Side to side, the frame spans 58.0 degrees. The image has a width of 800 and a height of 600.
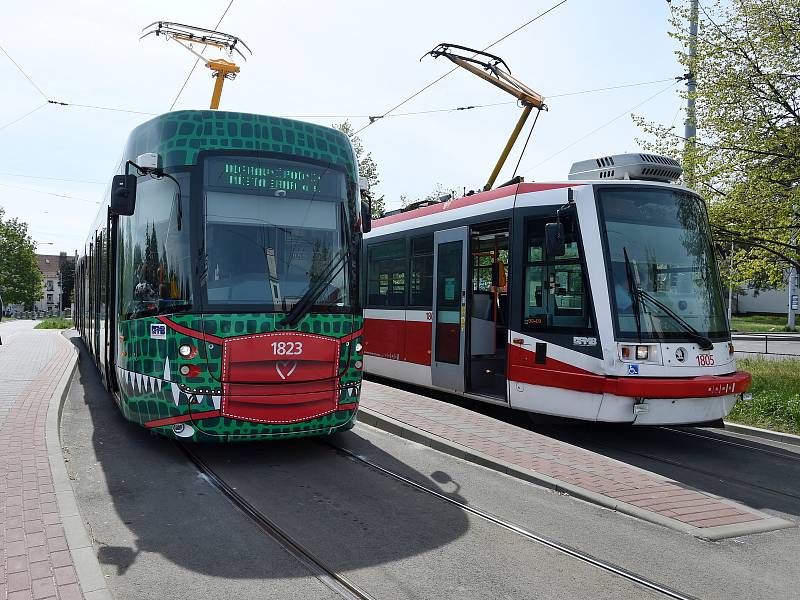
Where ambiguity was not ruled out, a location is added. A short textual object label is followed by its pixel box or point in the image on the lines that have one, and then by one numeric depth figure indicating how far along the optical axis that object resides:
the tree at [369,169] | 26.58
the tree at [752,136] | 12.57
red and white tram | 8.12
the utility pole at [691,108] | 13.95
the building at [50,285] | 131.62
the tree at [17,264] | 76.00
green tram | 6.75
